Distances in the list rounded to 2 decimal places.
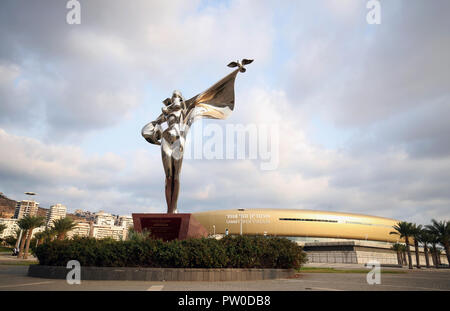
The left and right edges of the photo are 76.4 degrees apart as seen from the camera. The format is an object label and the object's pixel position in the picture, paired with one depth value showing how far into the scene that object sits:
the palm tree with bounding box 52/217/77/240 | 37.72
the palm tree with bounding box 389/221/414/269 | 44.21
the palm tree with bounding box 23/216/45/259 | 39.72
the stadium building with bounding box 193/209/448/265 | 75.25
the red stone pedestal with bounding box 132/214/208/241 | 12.05
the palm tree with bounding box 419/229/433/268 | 45.06
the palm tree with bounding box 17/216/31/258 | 39.50
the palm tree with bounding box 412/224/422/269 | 44.19
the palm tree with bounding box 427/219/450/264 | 41.94
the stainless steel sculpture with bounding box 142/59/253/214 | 13.77
